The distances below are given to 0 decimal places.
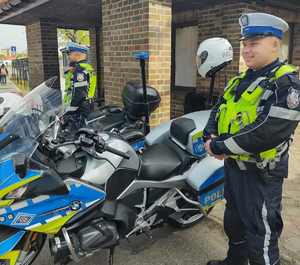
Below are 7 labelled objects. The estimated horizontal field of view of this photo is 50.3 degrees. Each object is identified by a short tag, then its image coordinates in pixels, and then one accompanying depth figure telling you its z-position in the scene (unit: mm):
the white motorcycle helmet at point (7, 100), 2936
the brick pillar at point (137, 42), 4055
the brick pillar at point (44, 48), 8172
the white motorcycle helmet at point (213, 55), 2994
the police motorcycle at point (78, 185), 1768
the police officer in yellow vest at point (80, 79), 4379
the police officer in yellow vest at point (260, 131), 1737
